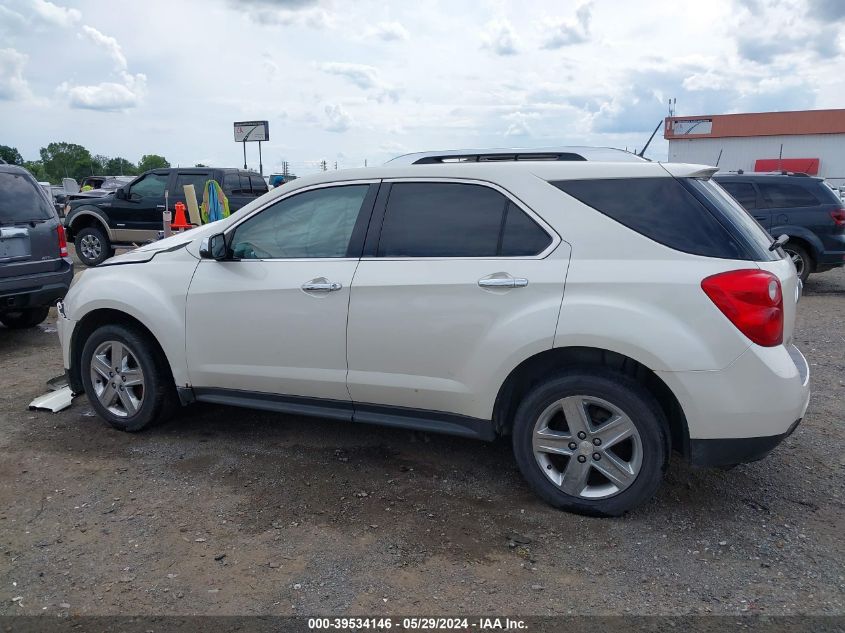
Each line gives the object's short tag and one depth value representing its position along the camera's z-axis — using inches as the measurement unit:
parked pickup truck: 530.0
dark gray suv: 270.4
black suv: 416.2
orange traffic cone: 436.5
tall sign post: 985.1
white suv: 128.8
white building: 1897.1
